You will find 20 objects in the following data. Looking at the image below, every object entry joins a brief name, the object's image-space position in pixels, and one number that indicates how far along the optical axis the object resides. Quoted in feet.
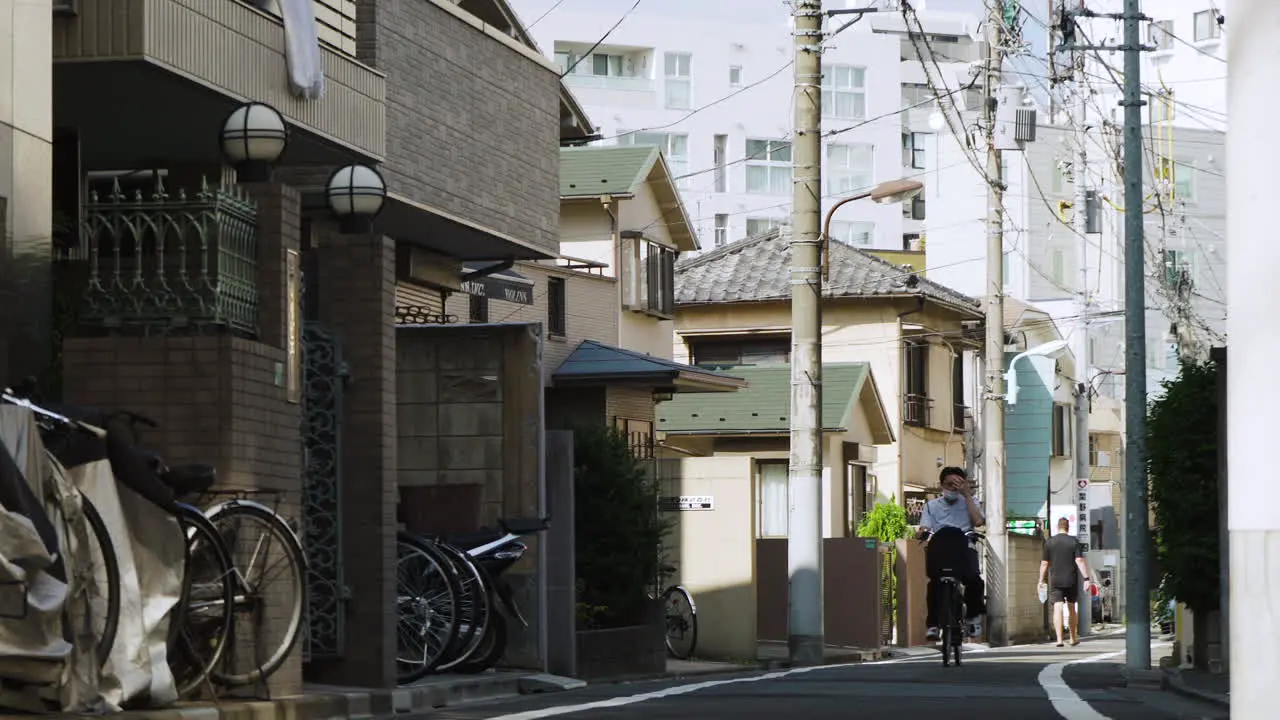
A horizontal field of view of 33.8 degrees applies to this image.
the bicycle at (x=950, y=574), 63.72
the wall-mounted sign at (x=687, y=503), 86.58
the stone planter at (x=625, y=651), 59.36
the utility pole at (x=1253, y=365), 18.39
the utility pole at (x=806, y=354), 75.61
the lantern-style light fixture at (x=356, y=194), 47.73
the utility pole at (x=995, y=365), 122.52
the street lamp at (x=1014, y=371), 170.09
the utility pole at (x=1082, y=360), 159.63
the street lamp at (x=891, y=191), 103.96
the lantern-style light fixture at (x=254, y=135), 42.73
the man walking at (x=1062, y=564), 104.63
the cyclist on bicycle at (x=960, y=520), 62.69
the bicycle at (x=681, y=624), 82.17
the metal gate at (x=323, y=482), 43.96
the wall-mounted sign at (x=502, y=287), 80.28
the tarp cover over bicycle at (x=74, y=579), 29.27
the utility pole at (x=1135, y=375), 67.05
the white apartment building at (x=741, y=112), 252.62
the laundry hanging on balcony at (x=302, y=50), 51.70
